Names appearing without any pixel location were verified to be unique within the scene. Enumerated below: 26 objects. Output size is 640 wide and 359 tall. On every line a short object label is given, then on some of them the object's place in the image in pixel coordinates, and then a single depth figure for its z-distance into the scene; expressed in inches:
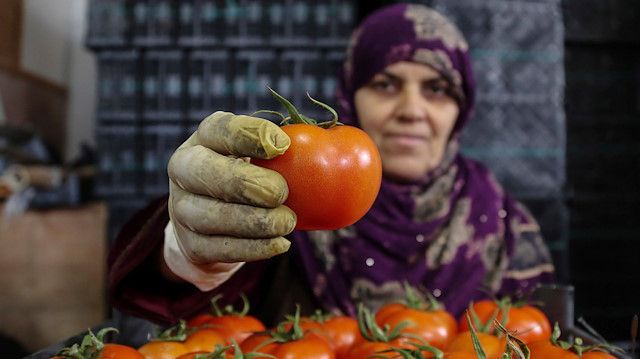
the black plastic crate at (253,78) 78.6
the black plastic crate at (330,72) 78.7
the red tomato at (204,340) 20.3
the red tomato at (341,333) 22.9
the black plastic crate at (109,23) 77.4
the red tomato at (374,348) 18.3
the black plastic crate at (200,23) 78.0
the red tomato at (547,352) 17.0
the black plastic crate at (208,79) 78.8
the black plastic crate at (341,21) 77.7
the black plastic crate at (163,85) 78.7
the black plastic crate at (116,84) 78.3
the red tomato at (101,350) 16.4
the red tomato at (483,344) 18.7
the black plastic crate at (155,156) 79.0
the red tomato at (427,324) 22.0
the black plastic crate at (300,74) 78.5
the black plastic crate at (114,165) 78.7
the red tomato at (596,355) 17.7
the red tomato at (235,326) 22.5
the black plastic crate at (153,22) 77.7
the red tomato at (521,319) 23.2
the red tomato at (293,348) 18.4
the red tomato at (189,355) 17.3
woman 42.5
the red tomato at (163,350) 19.0
